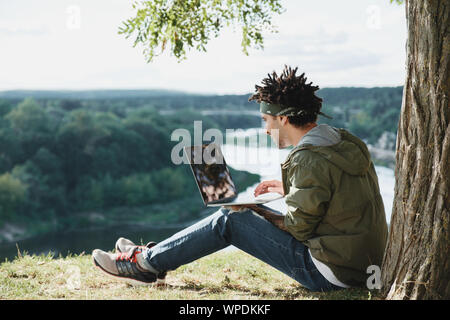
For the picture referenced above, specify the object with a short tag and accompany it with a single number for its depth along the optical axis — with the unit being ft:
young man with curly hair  7.45
